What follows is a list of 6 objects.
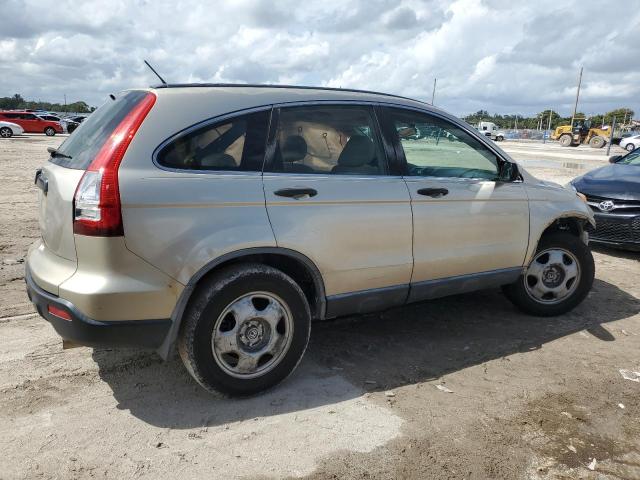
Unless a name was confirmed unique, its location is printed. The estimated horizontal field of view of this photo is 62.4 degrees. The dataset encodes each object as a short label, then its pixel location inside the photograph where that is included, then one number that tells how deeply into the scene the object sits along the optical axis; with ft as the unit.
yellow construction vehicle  137.69
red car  121.70
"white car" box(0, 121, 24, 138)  110.08
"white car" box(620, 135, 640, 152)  115.69
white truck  194.49
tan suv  8.98
